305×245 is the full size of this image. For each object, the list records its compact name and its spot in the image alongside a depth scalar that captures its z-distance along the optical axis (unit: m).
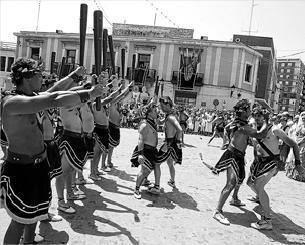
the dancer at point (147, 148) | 5.89
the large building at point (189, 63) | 29.39
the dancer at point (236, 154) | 5.07
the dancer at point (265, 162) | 5.00
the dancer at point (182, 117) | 13.55
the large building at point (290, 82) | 100.75
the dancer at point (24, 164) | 2.93
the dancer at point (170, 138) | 6.29
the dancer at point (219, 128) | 15.74
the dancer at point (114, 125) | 7.62
